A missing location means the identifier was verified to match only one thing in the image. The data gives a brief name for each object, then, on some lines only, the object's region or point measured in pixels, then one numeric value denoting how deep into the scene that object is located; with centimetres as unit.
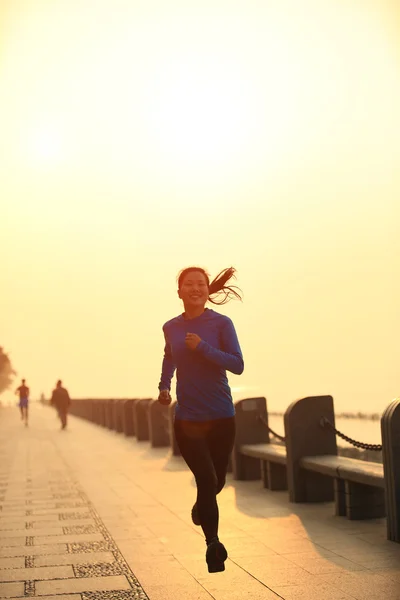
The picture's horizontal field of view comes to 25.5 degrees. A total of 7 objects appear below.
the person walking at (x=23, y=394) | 4168
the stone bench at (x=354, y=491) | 854
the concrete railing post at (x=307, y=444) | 1009
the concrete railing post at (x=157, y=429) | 2144
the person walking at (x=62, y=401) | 3353
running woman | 550
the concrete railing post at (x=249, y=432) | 1280
